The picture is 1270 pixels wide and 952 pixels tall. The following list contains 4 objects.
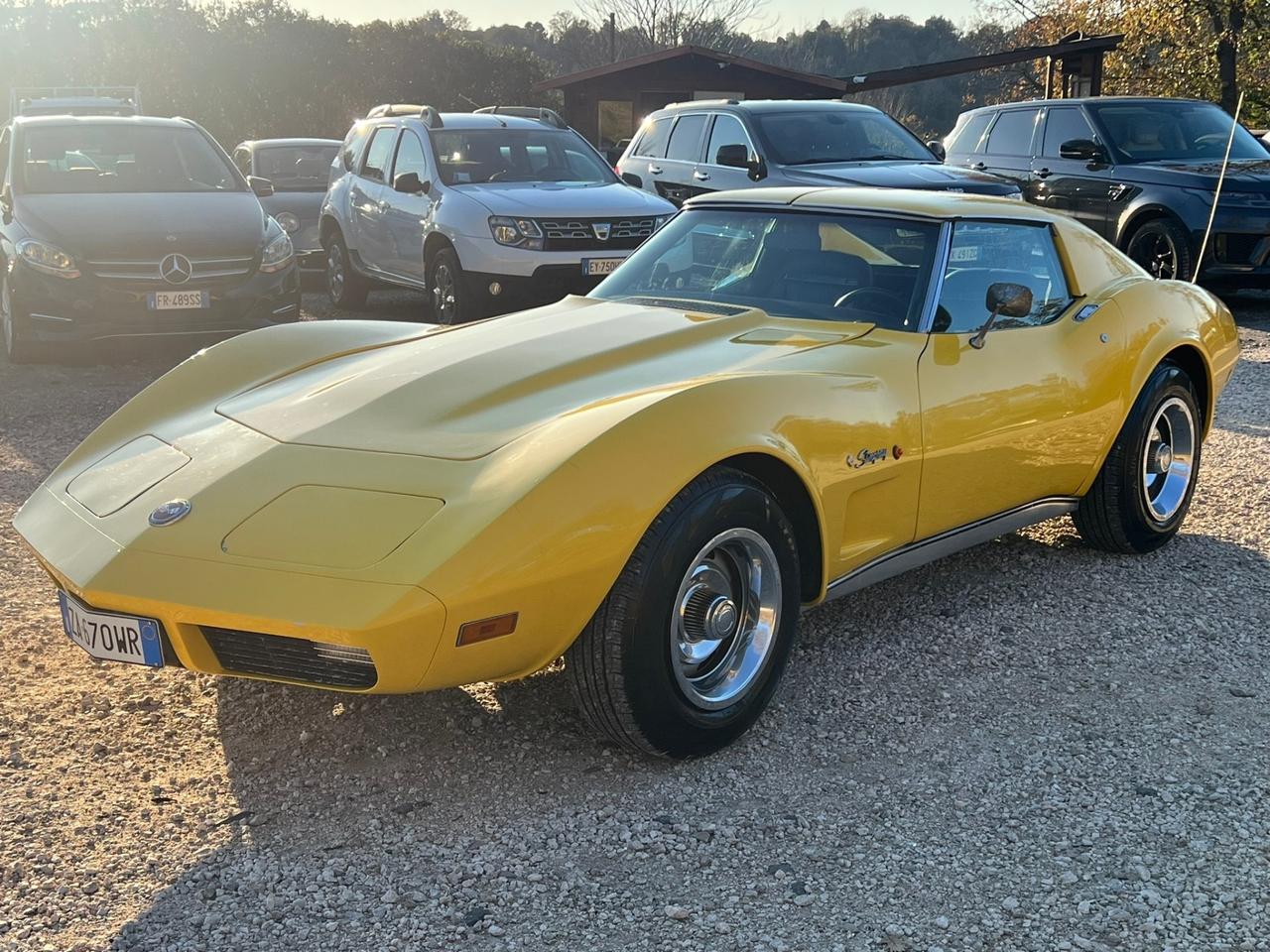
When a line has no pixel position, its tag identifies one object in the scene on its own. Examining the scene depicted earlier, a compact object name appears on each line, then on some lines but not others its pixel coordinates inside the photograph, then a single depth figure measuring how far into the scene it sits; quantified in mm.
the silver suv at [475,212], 10070
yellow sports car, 3045
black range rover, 11055
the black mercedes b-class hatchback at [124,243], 8977
